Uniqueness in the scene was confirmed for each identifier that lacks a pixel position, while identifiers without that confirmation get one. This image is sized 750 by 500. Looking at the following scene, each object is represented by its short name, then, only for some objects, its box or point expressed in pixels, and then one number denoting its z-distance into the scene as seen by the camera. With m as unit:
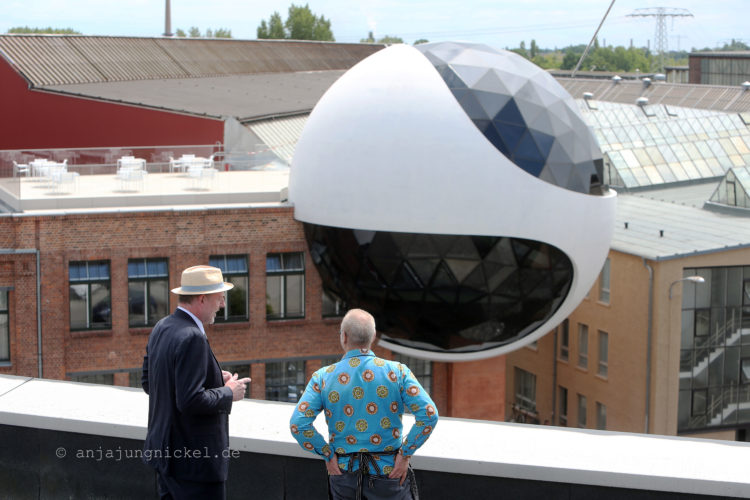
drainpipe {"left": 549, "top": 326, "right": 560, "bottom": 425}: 36.19
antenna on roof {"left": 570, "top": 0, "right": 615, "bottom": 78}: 92.85
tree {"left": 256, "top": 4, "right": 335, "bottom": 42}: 160.38
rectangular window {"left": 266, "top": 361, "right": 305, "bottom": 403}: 27.55
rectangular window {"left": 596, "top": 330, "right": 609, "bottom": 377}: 33.59
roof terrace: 26.09
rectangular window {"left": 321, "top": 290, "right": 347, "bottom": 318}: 27.50
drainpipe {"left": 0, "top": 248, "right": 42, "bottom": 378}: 25.17
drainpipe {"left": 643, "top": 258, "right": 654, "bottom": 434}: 30.47
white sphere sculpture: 22.47
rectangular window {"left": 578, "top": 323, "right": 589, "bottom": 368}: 34.62
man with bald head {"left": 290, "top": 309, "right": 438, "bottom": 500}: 5.85
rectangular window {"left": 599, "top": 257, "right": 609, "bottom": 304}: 33.16
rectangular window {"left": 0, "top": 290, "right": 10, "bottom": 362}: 25.34
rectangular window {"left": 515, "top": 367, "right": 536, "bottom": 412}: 38.09
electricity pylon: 141.84
